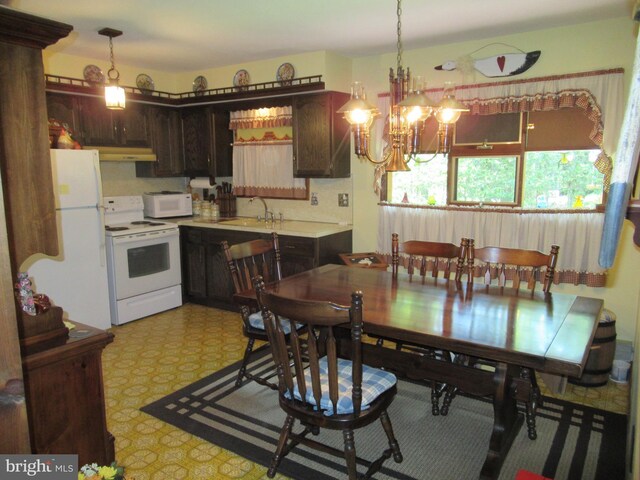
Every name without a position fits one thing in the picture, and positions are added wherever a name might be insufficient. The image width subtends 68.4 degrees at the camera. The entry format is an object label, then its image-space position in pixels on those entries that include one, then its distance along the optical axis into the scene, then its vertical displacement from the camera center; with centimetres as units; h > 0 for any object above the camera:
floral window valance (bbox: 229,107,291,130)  484 +64
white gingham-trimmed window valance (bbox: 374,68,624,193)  334 +61
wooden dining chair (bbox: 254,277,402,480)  183 -92
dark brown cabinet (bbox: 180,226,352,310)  436 -76
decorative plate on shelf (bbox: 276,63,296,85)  451 +101
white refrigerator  382 -58
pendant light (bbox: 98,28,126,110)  368 +67
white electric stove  440 -80
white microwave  509 -28
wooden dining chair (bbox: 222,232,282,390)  299 -67
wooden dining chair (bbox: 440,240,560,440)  257 -52
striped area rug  234 -142
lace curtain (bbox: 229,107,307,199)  496 +21
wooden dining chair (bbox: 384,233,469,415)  285 -51
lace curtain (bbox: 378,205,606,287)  354 -43
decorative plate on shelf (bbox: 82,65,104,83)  459 +102
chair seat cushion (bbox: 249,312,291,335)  299 -92
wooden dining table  185 -64
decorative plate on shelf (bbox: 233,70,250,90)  485 +103
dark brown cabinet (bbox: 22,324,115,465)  173 -84
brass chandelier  236 +31
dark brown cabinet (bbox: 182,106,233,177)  519 +42
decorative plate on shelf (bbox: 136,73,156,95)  506 +103
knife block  544 -28
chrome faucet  514 -29
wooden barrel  315 -119
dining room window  360 +11
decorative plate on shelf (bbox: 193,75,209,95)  519 +104
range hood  458 +25
